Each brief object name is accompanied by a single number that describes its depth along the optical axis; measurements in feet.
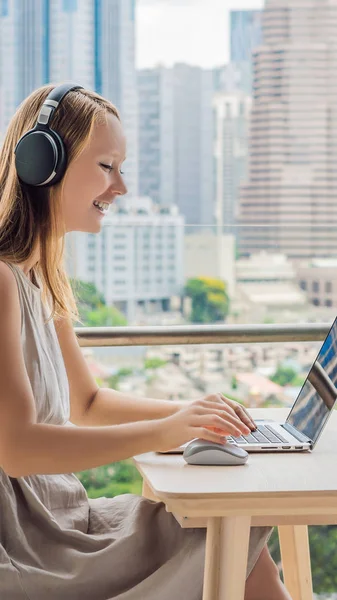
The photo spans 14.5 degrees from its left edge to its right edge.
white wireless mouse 7.33
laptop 7.68
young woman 7.27
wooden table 6.79
